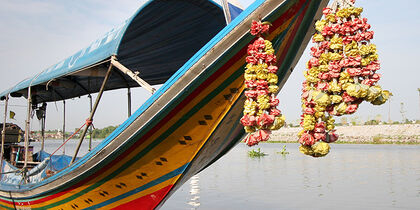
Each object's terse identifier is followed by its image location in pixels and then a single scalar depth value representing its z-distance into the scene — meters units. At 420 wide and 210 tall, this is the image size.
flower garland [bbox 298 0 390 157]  2.94
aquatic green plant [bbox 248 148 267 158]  32.15
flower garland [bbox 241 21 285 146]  3.23
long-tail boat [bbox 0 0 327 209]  4.07
